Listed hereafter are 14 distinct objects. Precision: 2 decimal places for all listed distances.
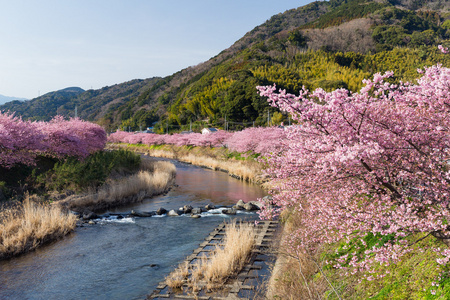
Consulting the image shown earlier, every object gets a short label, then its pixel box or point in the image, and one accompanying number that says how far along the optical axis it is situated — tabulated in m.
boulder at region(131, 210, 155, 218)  16.72
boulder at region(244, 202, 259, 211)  18.05
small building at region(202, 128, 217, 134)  62.30
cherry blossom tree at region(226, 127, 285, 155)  31.08
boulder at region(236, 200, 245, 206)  18.70
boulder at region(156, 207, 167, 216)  17.14
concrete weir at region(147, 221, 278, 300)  8.02
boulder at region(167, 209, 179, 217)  16.98
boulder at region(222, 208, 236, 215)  17.20
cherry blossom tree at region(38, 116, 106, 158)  22.46
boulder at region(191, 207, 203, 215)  17.31
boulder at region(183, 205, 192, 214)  17.51
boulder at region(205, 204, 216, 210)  18.23
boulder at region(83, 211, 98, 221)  15.82
